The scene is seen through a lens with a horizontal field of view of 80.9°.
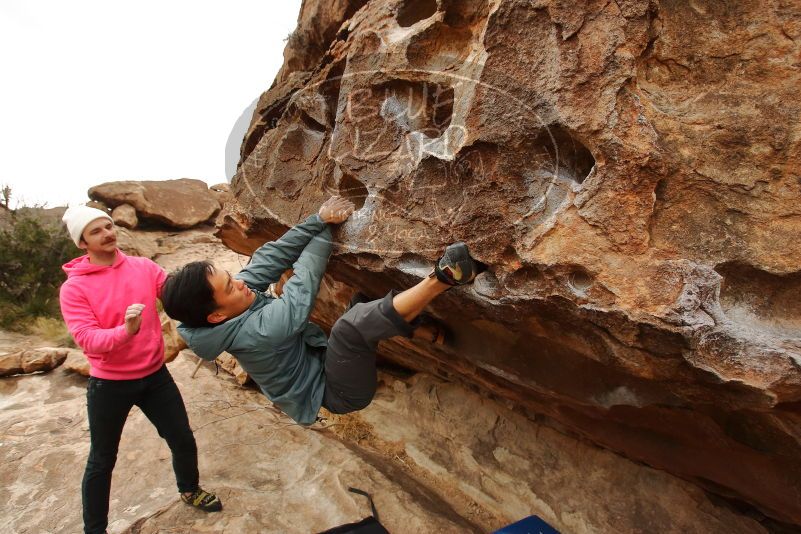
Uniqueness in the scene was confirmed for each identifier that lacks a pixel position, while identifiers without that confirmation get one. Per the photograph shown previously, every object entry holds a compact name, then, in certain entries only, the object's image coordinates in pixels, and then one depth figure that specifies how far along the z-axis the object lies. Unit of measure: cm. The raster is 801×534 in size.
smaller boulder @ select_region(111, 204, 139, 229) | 898
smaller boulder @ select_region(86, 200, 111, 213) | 914
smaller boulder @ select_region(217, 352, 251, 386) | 433
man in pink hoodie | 204
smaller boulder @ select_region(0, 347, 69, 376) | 472
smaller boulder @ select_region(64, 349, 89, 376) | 480
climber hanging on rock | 175
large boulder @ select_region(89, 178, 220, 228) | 928
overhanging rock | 139
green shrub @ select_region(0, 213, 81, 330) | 691
